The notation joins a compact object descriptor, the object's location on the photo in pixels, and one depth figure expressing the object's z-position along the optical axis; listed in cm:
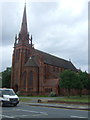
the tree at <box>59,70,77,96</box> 2768
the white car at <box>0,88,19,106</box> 1191
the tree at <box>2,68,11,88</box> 4621
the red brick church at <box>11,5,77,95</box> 3848
